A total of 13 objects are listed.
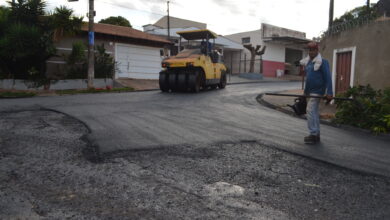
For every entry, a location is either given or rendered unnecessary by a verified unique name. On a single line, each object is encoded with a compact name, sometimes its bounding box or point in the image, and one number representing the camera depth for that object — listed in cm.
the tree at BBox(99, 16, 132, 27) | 3312
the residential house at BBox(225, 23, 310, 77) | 3509
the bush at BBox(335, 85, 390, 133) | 694
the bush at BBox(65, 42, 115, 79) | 1509
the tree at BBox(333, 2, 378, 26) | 955
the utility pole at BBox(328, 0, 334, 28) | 2136
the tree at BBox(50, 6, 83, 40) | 1423
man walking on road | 554
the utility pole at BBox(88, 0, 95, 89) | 1455
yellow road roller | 1345
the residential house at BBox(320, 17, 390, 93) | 890
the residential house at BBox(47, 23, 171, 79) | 1662
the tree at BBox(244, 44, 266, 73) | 3160
